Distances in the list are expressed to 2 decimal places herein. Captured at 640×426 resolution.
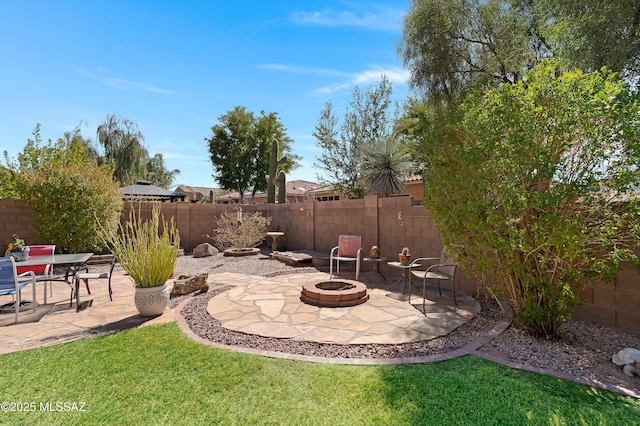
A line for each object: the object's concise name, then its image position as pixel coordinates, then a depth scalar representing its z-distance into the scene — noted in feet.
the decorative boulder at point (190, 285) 17.99
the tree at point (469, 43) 28.02
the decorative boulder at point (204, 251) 33.12
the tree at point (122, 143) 69.56
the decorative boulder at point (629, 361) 9.25
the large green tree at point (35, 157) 30.48
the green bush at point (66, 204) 25.17
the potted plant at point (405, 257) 18.53
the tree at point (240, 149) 74.18
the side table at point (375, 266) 21.40
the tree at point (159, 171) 110.42
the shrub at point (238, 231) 34.86
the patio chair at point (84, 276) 15.01
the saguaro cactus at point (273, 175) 44.37
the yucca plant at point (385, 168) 34.47
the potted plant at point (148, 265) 13.83
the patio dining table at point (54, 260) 14.30
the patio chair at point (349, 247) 23.02
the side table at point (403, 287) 17.24
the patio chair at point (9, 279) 12.64
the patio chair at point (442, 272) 15.39
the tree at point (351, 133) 48.88
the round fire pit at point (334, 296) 15.79
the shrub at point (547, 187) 9.62
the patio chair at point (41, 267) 16.01
